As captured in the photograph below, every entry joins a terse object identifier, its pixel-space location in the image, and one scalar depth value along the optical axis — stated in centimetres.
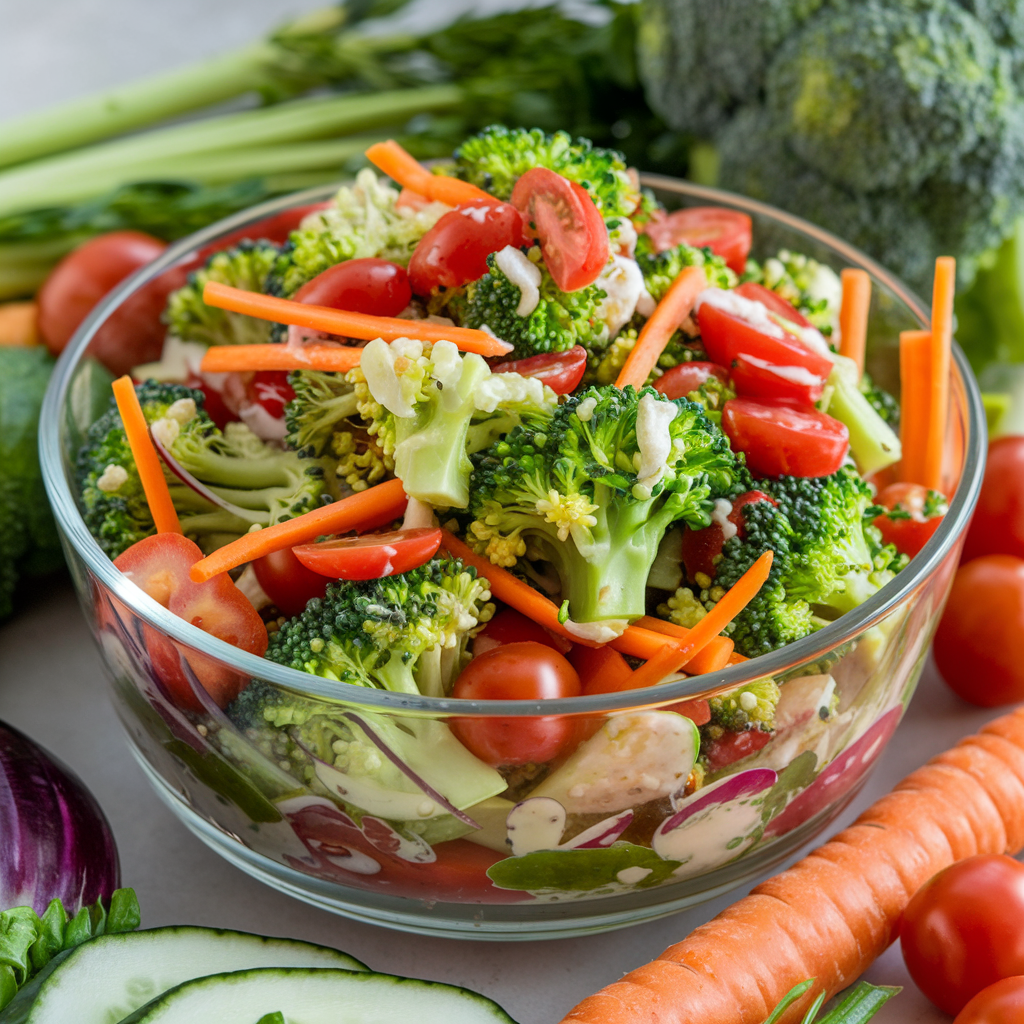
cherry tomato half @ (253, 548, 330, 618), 61
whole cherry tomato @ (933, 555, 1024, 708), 69
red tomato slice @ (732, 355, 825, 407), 63
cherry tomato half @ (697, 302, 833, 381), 63
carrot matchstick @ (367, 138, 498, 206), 65
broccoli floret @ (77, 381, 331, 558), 63
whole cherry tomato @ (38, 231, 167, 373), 78
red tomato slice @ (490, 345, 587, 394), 61
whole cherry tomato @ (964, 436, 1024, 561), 72
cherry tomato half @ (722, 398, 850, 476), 62
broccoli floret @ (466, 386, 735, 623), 60
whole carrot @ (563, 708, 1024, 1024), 62
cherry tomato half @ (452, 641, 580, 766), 58
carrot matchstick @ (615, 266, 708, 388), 62
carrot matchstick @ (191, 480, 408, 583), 60
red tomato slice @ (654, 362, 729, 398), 63
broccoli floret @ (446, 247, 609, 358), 62
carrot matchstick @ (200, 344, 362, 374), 62
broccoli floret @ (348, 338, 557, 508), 60
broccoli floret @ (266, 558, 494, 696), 59
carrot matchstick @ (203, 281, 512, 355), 61
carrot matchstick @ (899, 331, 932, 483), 67
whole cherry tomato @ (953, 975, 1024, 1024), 60
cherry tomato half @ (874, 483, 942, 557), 65
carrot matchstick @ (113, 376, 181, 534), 63
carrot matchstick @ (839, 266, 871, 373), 67
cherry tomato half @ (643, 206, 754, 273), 68
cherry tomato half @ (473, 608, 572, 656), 61
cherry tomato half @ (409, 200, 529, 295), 62
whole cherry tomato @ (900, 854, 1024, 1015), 62
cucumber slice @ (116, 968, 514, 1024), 59
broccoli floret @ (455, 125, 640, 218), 64
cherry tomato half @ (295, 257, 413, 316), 63
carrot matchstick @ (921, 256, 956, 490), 66
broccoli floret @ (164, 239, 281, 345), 68
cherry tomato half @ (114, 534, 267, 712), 60
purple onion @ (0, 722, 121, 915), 63
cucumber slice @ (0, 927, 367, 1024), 59
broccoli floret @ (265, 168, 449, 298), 65
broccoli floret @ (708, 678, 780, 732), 59
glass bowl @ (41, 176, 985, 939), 58
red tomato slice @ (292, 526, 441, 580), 59
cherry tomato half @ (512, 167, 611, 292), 61
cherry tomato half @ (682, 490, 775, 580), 61
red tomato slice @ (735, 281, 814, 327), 65
